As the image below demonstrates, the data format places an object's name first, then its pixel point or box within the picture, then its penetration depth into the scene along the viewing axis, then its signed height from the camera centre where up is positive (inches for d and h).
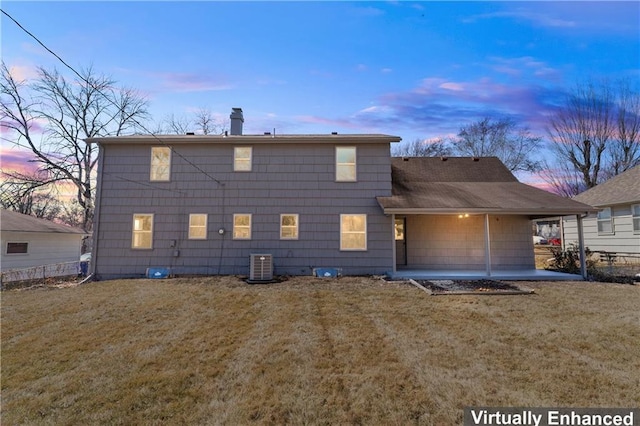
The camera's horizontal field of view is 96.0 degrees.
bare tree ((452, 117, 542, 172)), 915.4 +297.3
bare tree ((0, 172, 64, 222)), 677.4 +111.4
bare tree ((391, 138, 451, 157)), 956.0 +295.4
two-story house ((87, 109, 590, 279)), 392.8 +37.7
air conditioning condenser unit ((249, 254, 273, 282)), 350.6 -41.8
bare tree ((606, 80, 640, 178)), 792.9 +299.0
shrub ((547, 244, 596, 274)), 404.8 -39.3
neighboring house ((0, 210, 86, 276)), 484.7 -20.4
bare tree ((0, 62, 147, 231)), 657.6 +283.8
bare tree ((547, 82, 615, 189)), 829.2 +324.3
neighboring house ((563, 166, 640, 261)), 454.6 +32.7
